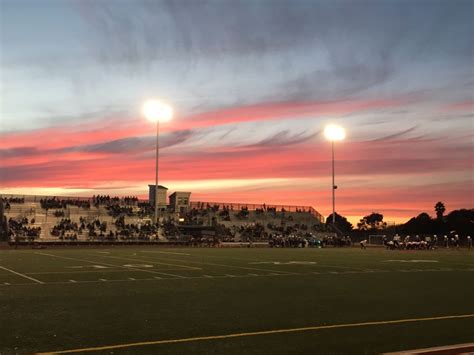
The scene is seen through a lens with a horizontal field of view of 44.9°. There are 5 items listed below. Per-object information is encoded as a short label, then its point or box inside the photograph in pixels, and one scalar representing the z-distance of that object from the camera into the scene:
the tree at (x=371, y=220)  142.25
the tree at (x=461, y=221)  87.16
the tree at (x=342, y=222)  122.93
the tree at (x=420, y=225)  94.19
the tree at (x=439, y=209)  107.00
